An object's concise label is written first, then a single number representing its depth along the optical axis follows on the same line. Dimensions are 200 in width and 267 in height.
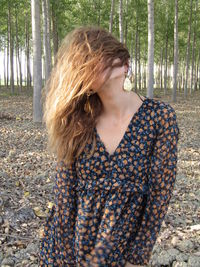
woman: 1.44
